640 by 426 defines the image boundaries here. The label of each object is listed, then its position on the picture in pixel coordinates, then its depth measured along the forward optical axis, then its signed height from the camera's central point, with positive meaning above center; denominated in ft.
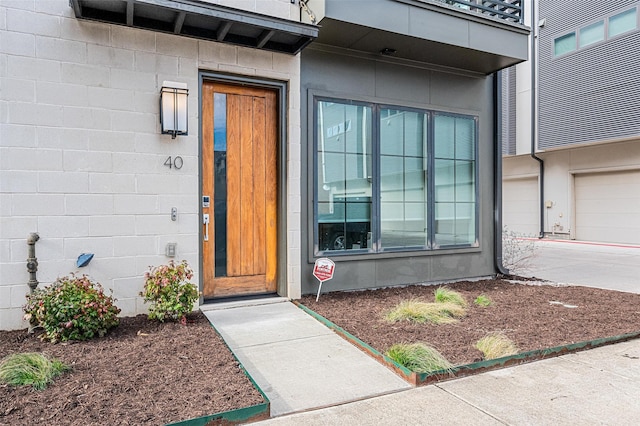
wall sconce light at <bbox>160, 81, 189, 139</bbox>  13.39 +3.19
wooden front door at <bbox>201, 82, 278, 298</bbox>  15.05 +0.67
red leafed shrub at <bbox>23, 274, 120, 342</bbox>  10.77 -2.67
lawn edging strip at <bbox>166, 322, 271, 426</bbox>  7.14 -3.67
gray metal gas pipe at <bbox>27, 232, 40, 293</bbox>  11.89 -1.49
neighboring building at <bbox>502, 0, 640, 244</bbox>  40.14 +8.70
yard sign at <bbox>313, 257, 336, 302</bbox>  15.75 -2.38
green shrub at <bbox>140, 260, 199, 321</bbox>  12.33 -2.57
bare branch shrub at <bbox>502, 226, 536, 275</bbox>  23.93 -2.93
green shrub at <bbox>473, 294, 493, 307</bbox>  15.55 -3.57
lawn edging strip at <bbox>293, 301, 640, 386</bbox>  9.23 -3.76
